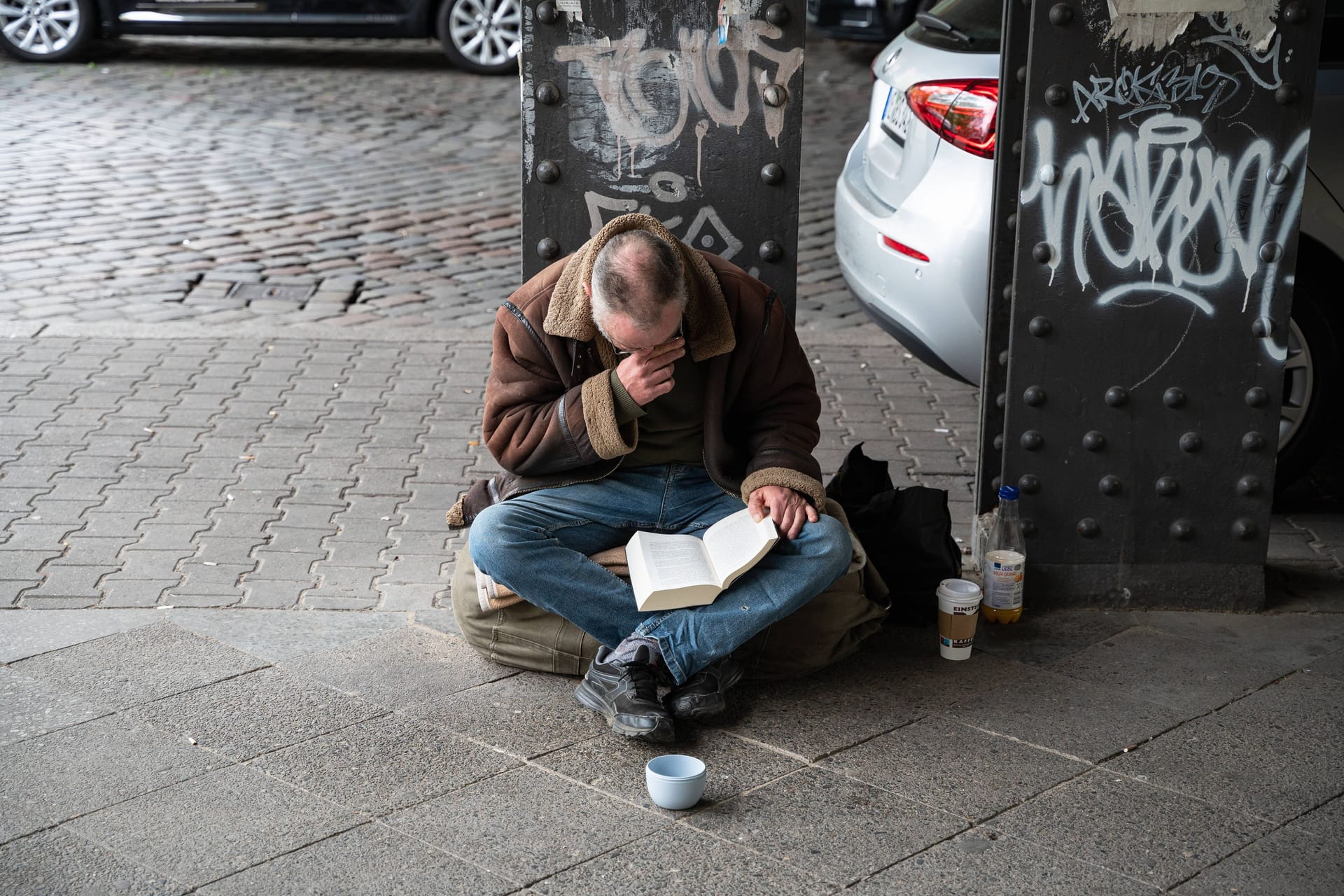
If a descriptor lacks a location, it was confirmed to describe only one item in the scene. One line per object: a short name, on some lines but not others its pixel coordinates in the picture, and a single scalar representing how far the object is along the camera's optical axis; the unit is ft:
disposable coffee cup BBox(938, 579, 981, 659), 23.84
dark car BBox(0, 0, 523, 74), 77.97
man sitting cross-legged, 21.83
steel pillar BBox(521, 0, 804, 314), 23.85
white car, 28.19
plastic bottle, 24.98
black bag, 24.90
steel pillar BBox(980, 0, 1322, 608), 23.43
